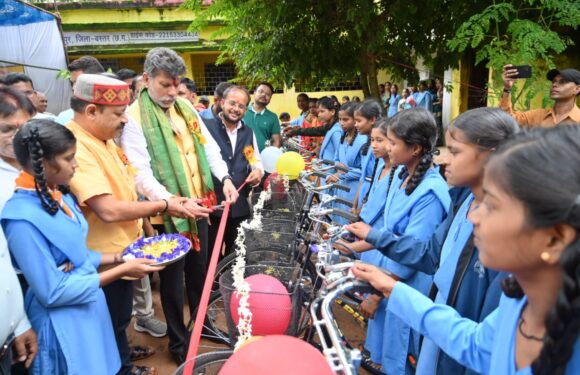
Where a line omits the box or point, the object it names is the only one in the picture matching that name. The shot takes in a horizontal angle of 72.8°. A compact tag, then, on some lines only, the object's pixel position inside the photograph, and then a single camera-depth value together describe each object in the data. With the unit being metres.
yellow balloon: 4.16
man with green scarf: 2.64
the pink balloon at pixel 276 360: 1.17
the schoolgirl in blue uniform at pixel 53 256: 1.68
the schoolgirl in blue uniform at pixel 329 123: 5.17
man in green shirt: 5.80
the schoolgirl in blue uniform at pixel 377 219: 2.32
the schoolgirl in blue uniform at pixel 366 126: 3.97
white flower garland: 1.87
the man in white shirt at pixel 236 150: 3.77
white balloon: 5.00
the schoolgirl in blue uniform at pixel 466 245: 1.59
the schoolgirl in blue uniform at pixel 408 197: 2.20
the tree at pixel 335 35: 4.48
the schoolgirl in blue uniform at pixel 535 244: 0.88
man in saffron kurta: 2.14
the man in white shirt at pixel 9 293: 1.52
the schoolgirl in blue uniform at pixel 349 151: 4.39
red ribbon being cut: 1.47
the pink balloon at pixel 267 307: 1.91
